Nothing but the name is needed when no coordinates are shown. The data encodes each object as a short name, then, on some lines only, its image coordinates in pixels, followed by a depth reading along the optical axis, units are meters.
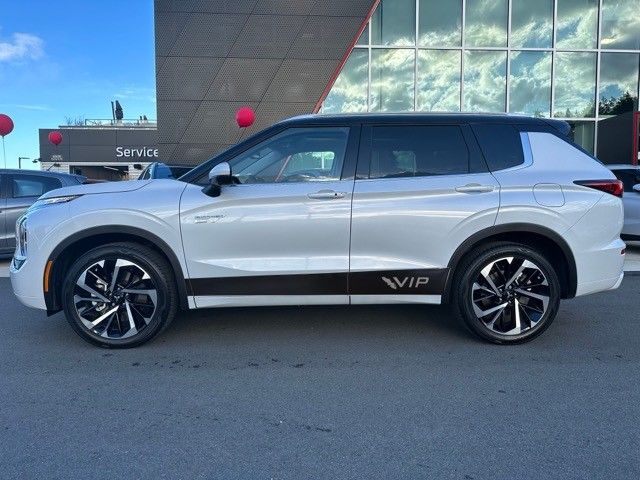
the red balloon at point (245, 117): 13.52
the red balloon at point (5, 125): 12.73
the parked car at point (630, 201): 8.02
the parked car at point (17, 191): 7.66
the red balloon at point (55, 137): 20.22
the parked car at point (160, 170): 7.08
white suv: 3.84
